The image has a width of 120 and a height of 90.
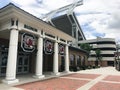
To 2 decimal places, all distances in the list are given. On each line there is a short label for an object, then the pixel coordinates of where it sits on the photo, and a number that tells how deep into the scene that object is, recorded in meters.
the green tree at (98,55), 39.94
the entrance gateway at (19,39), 6.48
